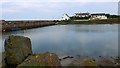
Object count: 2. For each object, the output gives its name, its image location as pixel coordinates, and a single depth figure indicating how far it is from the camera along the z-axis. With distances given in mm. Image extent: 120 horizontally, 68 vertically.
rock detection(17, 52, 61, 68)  3270
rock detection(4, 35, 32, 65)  4228
